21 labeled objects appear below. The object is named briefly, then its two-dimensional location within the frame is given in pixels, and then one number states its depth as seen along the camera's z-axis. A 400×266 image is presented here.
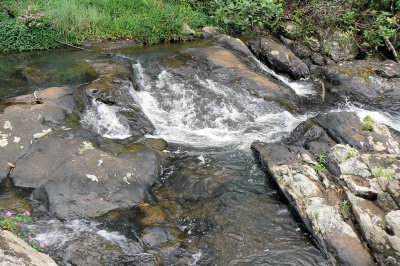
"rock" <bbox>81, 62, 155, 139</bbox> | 7.45
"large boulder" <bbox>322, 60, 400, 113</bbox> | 9.98
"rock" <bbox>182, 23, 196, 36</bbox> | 13.01
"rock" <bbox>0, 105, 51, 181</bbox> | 5.46
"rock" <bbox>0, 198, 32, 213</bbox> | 4.60
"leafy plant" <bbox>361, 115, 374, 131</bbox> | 6.55
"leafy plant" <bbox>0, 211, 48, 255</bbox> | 3.51
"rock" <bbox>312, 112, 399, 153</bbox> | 6.14
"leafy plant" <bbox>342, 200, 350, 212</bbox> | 4.73
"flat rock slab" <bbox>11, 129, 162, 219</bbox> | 4.81
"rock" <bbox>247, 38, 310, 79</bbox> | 11.10
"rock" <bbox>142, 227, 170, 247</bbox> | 4.35
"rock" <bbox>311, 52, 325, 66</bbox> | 12.62
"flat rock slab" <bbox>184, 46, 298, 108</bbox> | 9.12
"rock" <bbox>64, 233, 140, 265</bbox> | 3.95
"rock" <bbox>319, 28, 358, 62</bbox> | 12.72
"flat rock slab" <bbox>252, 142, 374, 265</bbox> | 4.19
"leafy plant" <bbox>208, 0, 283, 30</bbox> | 13.17
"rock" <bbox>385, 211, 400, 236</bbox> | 4.00
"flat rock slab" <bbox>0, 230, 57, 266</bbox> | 2.75
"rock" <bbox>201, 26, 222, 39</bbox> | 13.02
